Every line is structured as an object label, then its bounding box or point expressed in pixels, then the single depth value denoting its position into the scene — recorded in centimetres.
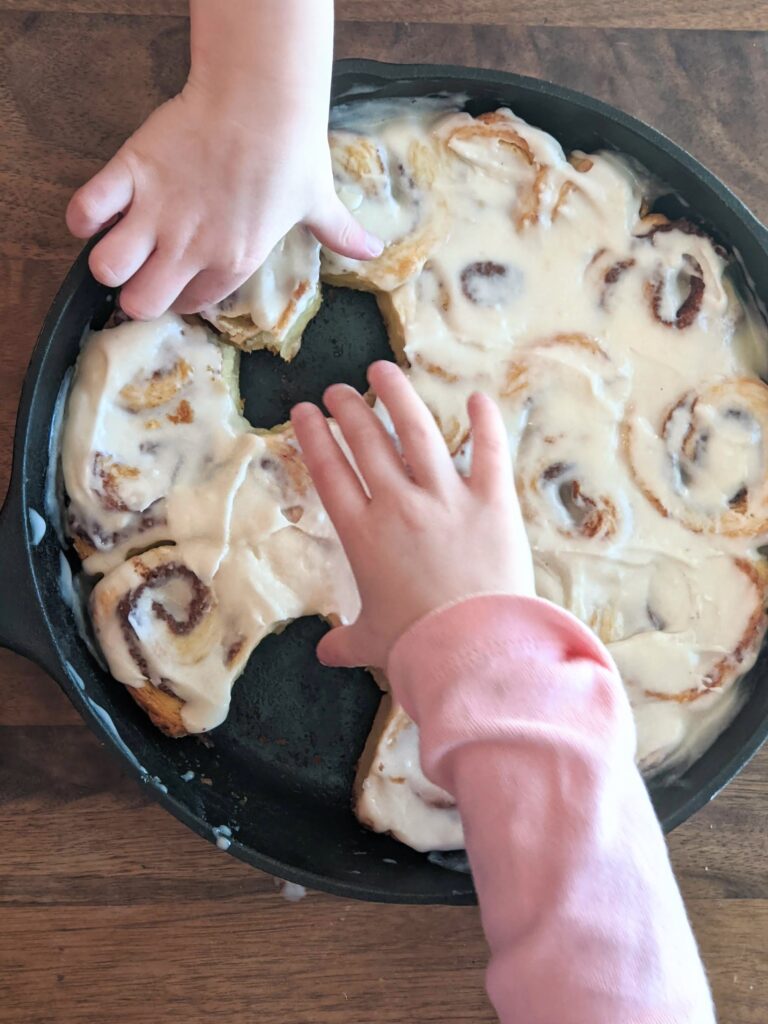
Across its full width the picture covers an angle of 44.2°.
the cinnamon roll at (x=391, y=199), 95
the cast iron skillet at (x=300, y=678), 85
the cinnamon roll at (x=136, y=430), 90
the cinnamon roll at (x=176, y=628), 91
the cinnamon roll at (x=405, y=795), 92
